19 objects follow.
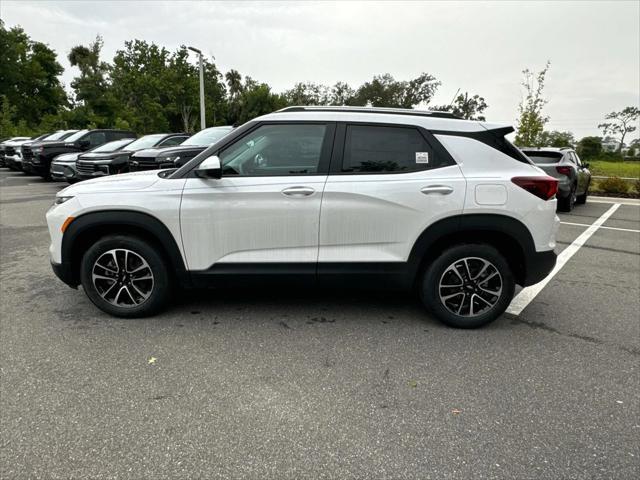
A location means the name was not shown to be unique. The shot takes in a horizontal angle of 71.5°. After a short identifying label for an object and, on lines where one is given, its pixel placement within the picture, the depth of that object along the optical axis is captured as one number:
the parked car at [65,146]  15.25
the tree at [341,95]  72.06
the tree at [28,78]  38.00
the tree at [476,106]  61.03
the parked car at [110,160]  11.90
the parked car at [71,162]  12.66
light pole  22.61
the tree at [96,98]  37.28
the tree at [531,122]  19.53
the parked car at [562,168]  10.21
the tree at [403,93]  66.25
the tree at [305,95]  69.88
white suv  3.56
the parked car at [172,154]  10.34
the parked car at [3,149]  21.30
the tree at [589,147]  62.42
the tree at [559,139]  21.84
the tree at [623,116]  78.88
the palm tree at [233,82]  75.53
